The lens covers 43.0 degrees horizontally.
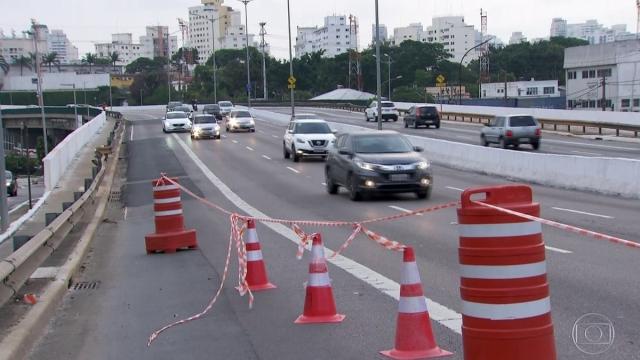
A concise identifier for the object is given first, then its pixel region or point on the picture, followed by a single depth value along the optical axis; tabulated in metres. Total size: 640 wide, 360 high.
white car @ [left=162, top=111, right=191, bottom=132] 57.08
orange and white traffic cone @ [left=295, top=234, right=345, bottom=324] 7.74
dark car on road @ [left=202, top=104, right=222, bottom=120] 76.07
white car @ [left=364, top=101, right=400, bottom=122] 69.38
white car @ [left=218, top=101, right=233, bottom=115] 81.48
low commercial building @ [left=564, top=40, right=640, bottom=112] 80.94
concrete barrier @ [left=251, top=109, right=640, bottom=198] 20.14
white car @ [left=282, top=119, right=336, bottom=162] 33.12
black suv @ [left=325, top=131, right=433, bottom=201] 18.86
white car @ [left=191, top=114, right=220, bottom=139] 49.19
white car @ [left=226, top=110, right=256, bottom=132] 56.94
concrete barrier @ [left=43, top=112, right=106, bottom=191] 27.39
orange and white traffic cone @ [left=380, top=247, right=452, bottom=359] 6.27
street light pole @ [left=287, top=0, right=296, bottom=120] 69.06
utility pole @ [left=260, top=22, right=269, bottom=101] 113.75
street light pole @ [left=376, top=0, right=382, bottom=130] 43.39
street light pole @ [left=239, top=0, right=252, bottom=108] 88.75
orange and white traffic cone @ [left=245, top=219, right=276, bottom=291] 9.52
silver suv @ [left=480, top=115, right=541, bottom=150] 37.66
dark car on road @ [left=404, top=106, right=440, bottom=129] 58.22
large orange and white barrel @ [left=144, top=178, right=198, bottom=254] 13.05
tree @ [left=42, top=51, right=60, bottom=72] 179.49
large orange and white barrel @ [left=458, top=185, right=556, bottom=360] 4.70
